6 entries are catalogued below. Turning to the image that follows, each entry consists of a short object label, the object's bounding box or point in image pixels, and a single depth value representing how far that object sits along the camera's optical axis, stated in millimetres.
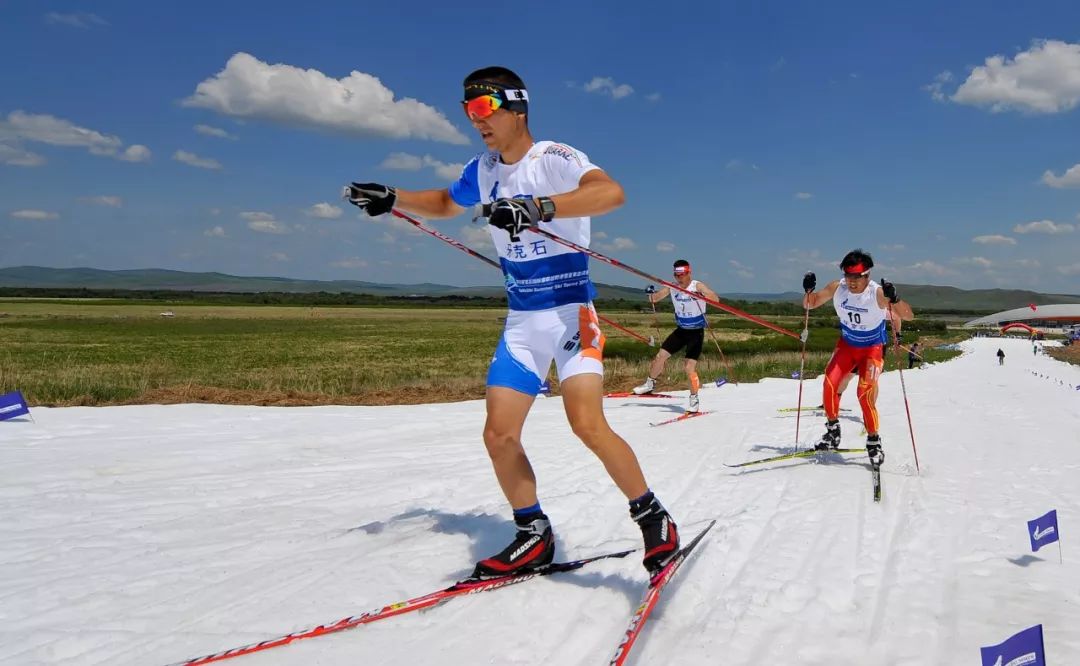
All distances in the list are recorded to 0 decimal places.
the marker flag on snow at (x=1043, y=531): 4234
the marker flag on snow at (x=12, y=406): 8594
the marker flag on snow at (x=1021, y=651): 2547
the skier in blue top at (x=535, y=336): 3762
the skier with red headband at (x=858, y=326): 7617
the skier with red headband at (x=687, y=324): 11954
